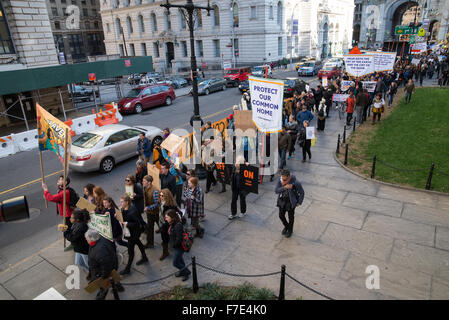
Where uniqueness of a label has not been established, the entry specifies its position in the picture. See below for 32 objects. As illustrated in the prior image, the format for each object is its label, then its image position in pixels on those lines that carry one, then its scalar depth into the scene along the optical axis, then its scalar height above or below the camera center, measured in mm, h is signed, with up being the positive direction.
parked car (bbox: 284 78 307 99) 21562 -3108
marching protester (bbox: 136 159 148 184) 8227 -3074
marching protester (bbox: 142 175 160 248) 6695 -3173
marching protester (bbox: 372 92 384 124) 15416 -3282
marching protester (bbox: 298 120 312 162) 11258 -3577
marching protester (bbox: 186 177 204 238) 6864 -3299
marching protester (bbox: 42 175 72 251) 6651 -3014
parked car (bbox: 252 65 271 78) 32250 -2913
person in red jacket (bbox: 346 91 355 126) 15224 -3110
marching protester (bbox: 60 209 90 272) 5668 -3176
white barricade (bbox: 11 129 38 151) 14941 -3975
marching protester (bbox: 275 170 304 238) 6559 -3086
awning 18469 -1360
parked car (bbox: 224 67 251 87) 32438 -3188
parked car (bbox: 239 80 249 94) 26522 -3497
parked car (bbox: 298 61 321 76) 36562 -3166
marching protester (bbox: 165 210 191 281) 5531 -3132
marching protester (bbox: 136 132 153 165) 11062 -3309
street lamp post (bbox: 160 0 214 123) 10297 -599
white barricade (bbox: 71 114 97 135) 18586 -4169
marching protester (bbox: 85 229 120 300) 4988 -3118
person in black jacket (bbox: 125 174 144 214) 6746 -2982
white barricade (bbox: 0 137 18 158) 14266 -3983
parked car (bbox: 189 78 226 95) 28522 -3575
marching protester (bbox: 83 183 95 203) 6797 -2899
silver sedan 10859 -3350
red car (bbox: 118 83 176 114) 22206 -3466
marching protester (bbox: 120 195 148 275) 5832 -3086
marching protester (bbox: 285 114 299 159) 10914 -2887
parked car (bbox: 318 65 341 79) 30623 -3055
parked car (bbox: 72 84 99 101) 30078 -3887
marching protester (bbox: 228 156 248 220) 7394 -3431
